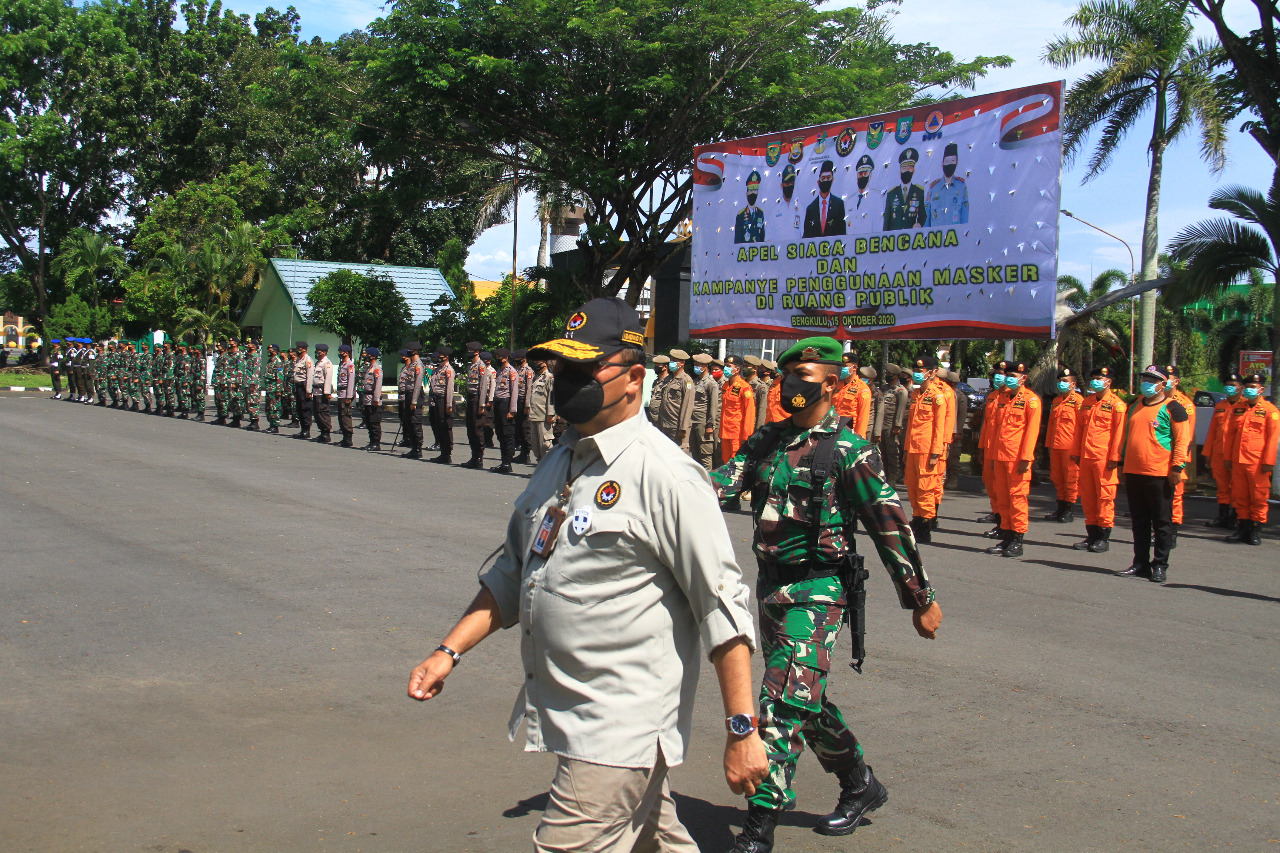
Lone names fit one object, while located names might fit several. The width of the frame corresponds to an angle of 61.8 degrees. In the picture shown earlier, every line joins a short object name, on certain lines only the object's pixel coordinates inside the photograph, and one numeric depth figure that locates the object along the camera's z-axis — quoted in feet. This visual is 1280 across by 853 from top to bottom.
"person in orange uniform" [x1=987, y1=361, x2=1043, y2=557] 34.94
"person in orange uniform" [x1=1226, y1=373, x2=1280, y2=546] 39.88
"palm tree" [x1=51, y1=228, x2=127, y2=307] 163.84
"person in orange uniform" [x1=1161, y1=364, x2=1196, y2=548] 37.91
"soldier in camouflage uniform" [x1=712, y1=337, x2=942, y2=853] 12.35
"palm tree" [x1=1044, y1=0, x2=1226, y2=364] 76.95
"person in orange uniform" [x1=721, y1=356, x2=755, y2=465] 53.21
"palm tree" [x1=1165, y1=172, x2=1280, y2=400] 58.44
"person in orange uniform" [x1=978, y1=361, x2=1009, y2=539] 36.63
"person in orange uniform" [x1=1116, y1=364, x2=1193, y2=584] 30.96
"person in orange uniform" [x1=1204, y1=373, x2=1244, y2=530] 43.47
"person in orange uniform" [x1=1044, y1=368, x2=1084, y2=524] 42.32
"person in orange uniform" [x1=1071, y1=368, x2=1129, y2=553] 36.47
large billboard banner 47.34
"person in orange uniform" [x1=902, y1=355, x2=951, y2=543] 36.88
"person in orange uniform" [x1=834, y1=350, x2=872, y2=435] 44.93
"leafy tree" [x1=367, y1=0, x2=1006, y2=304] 76.48
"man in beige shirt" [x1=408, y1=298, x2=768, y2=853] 8.43
